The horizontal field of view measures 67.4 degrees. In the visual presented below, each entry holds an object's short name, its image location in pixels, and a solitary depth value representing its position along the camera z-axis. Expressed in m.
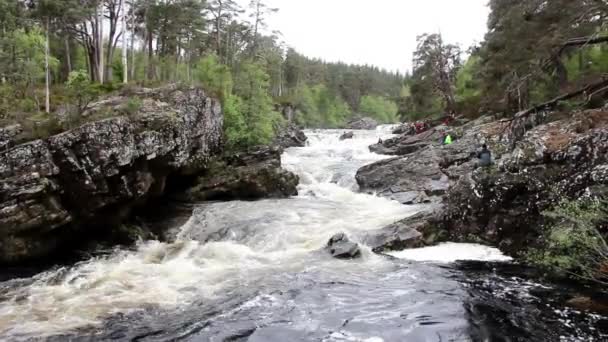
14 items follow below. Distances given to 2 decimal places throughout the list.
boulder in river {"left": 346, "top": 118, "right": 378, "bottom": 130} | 86.69
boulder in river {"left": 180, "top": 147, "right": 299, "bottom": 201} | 25.39
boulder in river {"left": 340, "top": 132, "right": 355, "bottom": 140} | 55.78
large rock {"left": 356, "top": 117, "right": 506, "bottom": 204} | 24.75
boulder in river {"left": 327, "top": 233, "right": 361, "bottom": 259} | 15.69
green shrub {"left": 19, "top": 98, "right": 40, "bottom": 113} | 19.41
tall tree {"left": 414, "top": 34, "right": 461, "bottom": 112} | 45.62
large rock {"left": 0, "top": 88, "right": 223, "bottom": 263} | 15.21
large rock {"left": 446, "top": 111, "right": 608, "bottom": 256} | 13.62
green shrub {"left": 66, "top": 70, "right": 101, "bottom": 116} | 18.72
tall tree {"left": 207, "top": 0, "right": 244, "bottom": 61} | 44.31
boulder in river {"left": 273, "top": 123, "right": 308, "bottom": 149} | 48.83
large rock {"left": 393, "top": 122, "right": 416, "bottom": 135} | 45.55
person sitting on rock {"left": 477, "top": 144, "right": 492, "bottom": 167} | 16.71
